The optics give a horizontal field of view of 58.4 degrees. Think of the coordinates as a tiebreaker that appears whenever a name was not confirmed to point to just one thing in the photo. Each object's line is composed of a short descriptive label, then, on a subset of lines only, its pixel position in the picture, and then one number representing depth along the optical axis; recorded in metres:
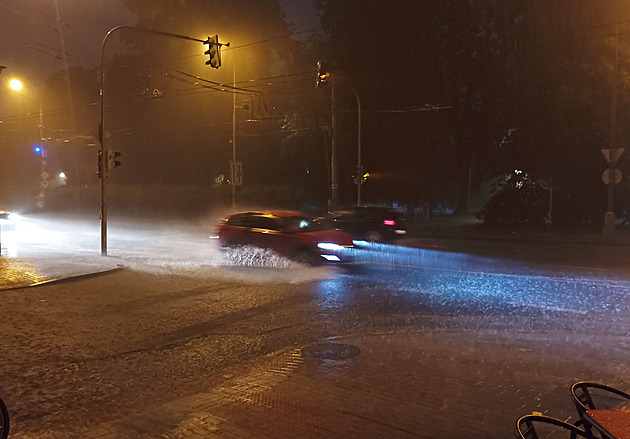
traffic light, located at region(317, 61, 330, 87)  21.67
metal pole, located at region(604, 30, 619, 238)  23.28
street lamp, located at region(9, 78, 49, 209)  22.78
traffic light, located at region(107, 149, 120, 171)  18.11
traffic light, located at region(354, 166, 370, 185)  30.30
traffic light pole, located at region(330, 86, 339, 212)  27.17
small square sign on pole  28.75
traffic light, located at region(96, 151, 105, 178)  18.02
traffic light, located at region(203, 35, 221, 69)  15.90
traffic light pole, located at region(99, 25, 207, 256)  17.77
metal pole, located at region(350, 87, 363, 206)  30.27
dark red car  14.64
